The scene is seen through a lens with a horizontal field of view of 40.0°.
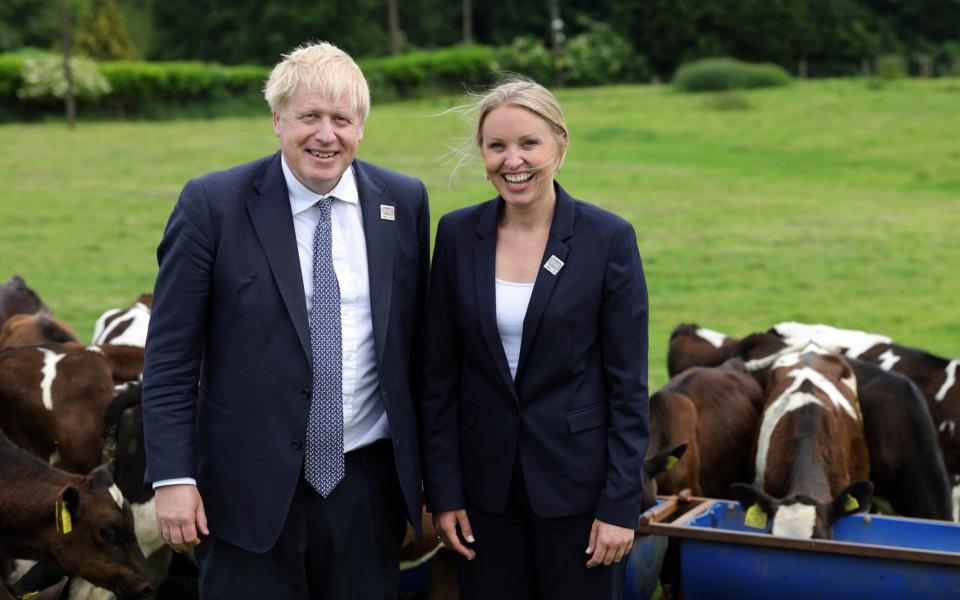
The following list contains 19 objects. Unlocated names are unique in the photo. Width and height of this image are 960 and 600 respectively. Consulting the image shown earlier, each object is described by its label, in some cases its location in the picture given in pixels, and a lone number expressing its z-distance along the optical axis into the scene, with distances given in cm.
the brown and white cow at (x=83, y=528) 586
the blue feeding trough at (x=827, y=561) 543
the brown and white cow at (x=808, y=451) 616
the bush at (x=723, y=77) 4653
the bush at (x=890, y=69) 4747
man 390
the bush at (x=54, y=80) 4656
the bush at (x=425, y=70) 5588
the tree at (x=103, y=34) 6988
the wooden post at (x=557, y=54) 5866
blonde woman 401
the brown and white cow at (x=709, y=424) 750
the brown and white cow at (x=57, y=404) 729
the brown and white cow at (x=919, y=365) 838
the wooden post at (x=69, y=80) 4412
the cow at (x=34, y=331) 912
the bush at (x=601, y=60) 5962
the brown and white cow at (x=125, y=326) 894
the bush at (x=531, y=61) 5866
